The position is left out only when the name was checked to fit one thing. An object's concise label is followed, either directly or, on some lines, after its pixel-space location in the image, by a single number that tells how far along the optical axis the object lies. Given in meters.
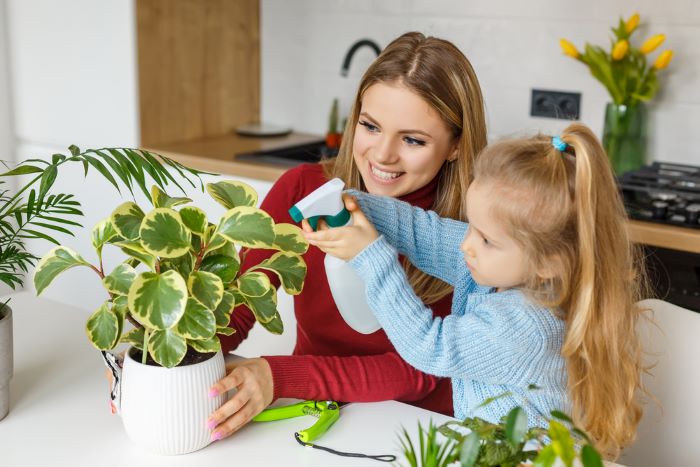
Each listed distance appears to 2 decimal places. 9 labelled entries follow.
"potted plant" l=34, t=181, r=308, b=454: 0.96
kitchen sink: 2.54
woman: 1.24
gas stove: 1.97
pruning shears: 1.09
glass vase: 2.32
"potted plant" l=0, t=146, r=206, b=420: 1.09
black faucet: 2.73
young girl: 1.13
